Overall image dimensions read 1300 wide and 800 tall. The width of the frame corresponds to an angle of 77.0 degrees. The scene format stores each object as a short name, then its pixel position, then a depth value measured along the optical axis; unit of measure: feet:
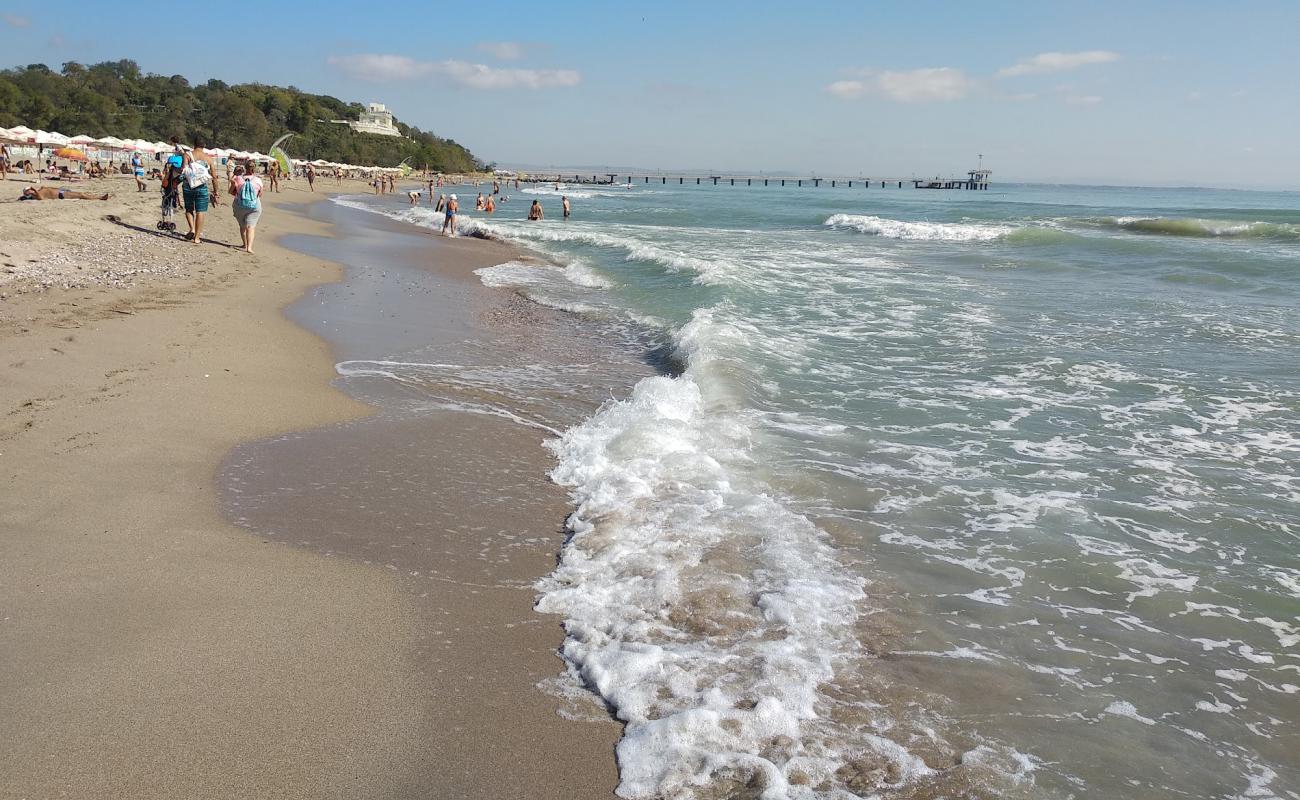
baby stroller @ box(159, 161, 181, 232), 52.90
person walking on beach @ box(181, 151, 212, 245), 48.01
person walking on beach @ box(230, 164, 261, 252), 47.39
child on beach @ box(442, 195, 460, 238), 83.75
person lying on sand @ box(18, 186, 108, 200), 65.31
